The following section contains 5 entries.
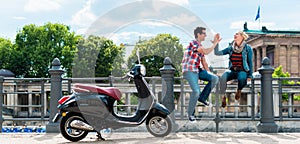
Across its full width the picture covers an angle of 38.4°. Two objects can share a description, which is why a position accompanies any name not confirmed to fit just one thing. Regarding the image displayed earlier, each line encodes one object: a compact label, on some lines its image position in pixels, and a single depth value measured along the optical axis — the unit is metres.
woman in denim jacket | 8.60
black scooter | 7.31
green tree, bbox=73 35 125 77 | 28.42
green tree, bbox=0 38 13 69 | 42.84
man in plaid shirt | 8.38
